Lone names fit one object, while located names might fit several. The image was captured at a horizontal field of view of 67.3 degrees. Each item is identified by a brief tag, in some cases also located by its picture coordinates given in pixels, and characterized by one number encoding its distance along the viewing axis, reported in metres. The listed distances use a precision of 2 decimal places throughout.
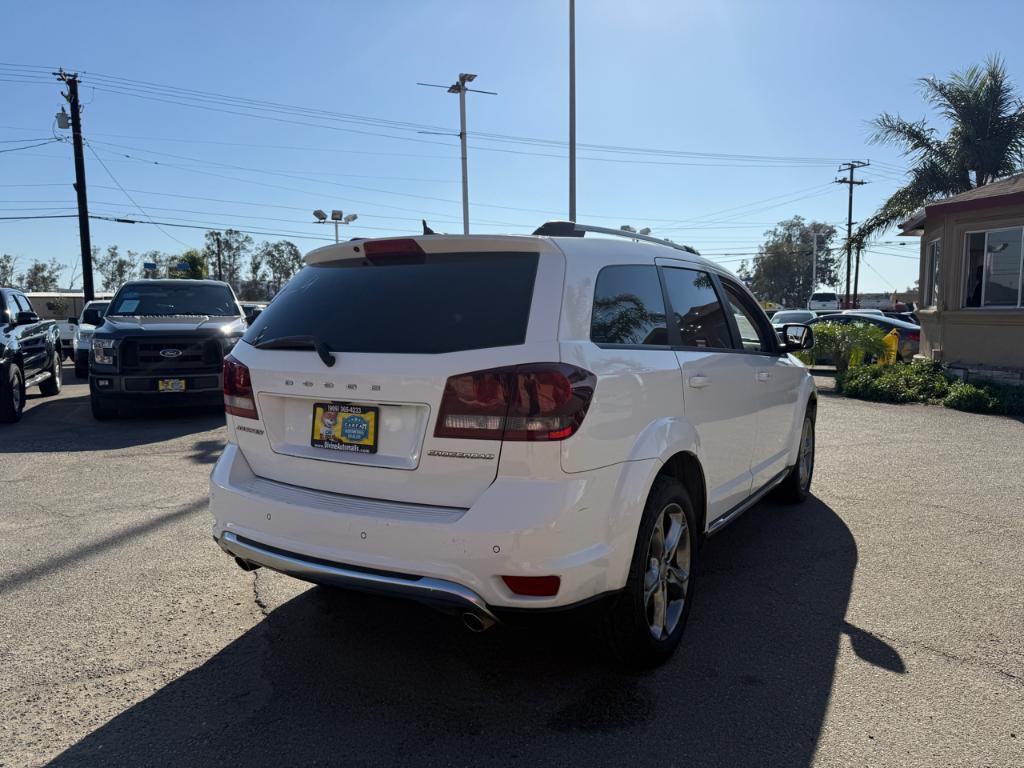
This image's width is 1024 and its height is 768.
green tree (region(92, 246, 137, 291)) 80.00
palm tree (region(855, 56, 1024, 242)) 20.06
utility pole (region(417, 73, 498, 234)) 23.78
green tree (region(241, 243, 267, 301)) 84.19
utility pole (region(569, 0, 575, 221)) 18.61
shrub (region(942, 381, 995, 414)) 11.27
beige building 13.10
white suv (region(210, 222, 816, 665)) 2.69
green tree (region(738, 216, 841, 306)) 91.00
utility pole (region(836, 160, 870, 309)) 60.81
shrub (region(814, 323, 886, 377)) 14.68
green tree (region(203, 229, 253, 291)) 78.00
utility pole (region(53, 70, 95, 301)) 27.34
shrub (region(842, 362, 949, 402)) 12.53
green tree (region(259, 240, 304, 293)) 85.19
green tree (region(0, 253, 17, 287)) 72.94
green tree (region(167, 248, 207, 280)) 55.39
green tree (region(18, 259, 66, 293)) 77.56
